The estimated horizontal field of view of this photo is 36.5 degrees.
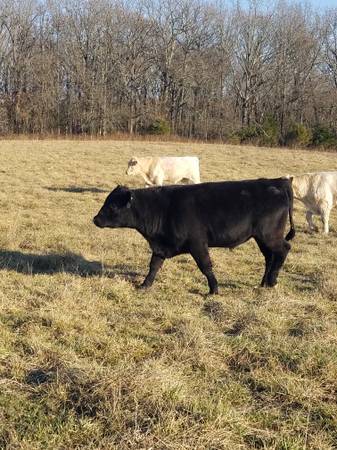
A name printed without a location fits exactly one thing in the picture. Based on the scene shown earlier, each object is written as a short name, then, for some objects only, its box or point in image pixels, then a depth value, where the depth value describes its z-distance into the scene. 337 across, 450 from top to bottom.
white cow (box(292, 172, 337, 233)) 10.52
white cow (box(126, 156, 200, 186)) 14.82
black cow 6.14
